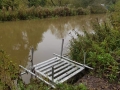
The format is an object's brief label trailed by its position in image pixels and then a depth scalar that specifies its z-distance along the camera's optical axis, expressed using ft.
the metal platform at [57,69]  6.68
